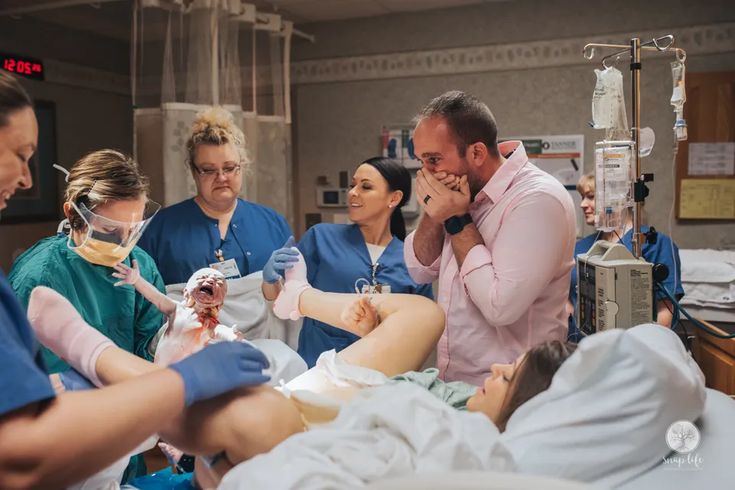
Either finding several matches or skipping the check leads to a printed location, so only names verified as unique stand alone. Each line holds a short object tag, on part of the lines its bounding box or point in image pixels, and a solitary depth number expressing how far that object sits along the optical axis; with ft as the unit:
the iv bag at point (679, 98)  5.93
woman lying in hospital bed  2.90
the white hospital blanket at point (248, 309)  6.88
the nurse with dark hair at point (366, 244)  7.57
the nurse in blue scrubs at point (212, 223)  7.54
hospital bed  2.50
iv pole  5.46
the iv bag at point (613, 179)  5.49
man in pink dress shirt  4.61
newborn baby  4.60
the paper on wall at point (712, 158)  12.28
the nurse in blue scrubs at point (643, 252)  6.24
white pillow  3.32
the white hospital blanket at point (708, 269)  10.17
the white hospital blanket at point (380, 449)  2.75
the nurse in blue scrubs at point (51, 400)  2.42
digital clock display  13.37
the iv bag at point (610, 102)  5.75
